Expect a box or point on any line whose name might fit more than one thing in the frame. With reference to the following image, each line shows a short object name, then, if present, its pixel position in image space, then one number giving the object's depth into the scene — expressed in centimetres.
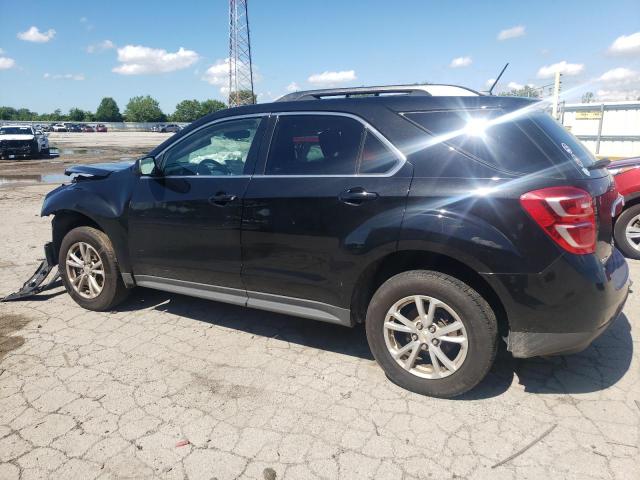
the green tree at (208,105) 12550
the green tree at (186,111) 12669
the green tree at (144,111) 12750
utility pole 1116
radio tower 6203
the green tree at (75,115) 12579
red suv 563
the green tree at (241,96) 6260
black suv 262
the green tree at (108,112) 13000
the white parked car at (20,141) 2364
